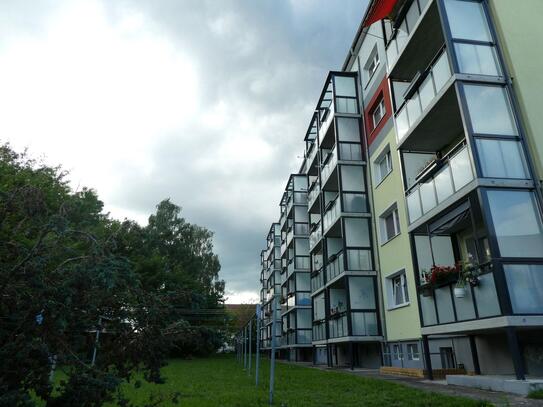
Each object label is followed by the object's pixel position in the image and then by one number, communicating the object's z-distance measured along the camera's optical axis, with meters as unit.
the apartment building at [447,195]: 9.23
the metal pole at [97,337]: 4.68
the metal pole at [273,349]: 8.28
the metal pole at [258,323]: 11.81
